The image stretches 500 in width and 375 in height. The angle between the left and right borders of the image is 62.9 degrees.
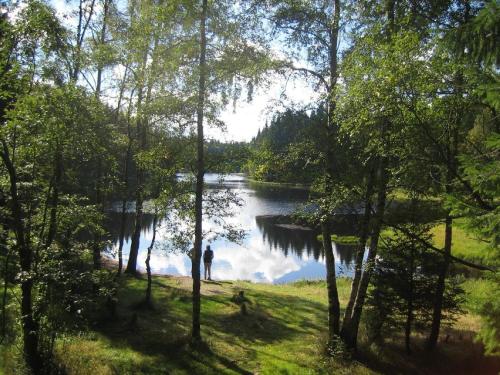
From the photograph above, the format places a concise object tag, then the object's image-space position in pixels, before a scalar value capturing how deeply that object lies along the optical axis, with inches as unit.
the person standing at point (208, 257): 891.2
